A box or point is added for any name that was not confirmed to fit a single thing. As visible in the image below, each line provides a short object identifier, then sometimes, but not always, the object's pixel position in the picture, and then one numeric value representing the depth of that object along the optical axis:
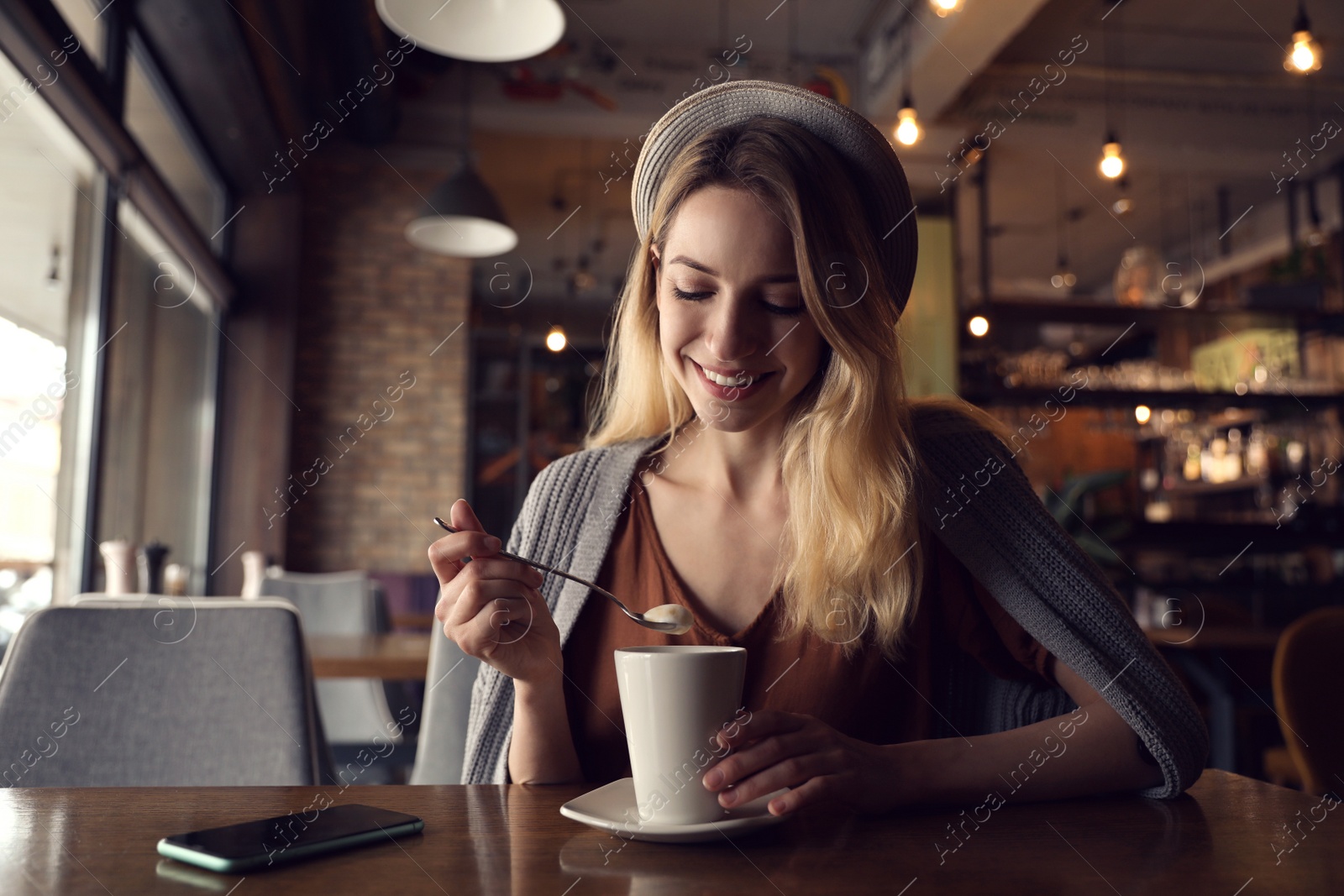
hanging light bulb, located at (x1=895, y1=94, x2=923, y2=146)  4.05
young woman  0.93
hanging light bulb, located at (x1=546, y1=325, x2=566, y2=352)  3.90
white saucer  0.65
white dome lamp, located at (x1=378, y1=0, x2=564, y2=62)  2.39
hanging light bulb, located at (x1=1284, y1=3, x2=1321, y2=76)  3.42
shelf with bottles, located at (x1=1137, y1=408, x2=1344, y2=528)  5.84
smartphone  0.59
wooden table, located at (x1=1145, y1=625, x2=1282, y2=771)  2.78
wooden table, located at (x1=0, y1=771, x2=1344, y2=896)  0.57
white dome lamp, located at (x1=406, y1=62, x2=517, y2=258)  4.11
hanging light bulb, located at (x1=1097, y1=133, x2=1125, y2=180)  4.22
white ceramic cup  0.67
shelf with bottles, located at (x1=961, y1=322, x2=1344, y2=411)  5.54
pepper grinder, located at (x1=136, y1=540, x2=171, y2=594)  2.59
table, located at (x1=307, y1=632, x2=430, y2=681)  1.99
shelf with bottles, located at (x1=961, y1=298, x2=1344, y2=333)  5.55
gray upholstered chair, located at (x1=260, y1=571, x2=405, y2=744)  2.97
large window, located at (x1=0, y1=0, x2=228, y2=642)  2.69
